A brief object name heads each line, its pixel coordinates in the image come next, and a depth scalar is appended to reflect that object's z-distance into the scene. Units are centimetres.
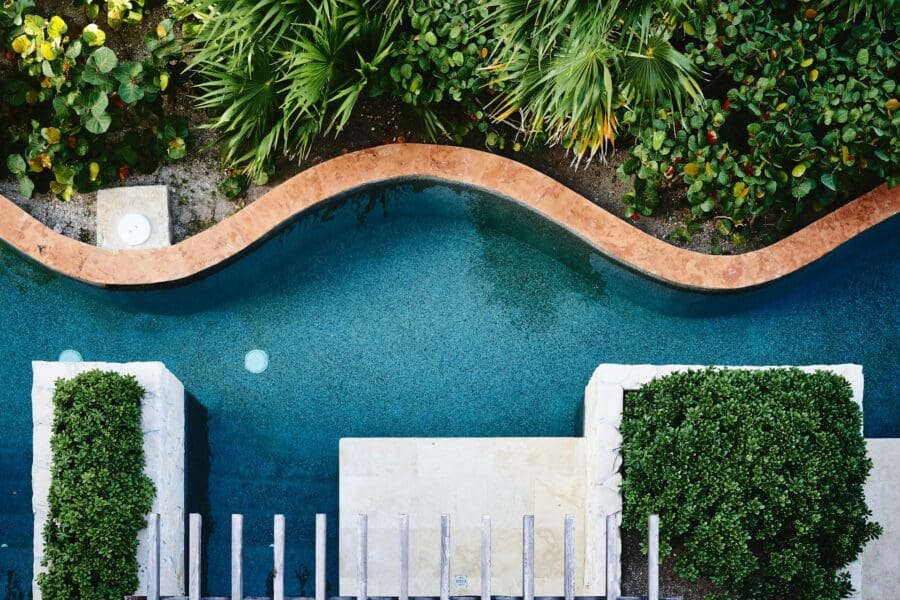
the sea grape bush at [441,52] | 702
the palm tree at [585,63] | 636
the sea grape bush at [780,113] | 687
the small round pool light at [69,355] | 799
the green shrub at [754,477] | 642
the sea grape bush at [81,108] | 750
